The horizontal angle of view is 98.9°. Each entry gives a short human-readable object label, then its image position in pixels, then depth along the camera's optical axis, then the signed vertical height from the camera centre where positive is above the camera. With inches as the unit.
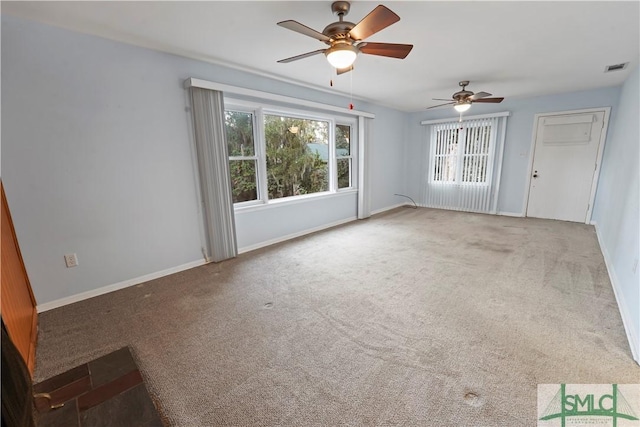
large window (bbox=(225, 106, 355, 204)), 145.3 +2.9
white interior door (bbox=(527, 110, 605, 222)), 186.5 -8.7
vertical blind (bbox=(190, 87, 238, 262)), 119.0 -4.9
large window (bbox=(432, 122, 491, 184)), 226.1 +1.1
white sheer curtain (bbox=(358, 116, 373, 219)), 204.7 -7.4
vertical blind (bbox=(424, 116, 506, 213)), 222.4 -7.8
